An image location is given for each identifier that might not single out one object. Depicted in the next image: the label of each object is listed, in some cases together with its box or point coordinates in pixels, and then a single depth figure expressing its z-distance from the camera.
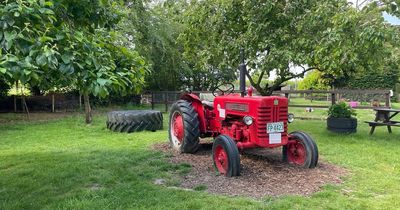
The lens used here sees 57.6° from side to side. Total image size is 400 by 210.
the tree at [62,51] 2.59
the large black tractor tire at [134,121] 9.41
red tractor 5.04
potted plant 8.40
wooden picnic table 8.25
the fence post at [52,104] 15.77
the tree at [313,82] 25.56
